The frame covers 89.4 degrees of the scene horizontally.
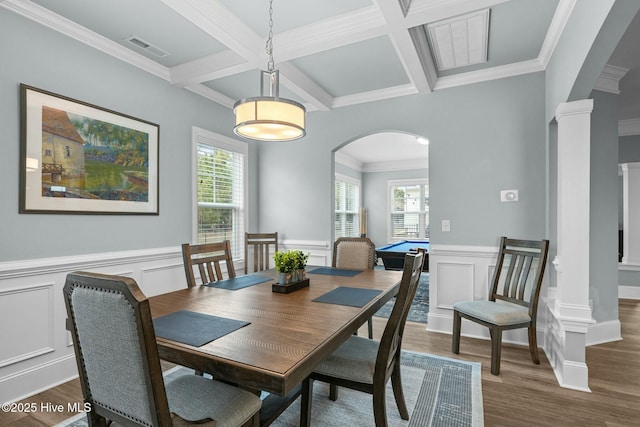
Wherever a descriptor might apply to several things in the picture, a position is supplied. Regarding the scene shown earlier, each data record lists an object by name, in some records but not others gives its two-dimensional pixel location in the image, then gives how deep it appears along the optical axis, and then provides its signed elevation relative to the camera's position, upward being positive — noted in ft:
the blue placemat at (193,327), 4.19 -1.61
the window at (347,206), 24.79 +0.62
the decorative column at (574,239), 7.48 -0.59
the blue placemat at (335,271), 8.63 -1.60
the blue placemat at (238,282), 7.17 -1.61
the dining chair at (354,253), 10.10 -1.27
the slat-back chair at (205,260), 7.55 -1.17
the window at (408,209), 26.43 +0.39
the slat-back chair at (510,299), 8.34 -2.49
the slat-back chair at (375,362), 4.99 -2.53
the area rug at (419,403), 6.35 -4.07
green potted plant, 6.75 -1.12
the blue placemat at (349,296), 5.83 -1.60
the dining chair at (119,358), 3.08 -1.50
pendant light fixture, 6.13 +1.93
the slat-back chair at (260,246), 12.40 -1.32
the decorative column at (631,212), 15.74 +0.11
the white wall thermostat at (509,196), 10.25 +0.58
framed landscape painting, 7.36 +1.42
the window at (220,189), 12.02 +0.98
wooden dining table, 3.45 -1.62
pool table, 17.35 -2.30
